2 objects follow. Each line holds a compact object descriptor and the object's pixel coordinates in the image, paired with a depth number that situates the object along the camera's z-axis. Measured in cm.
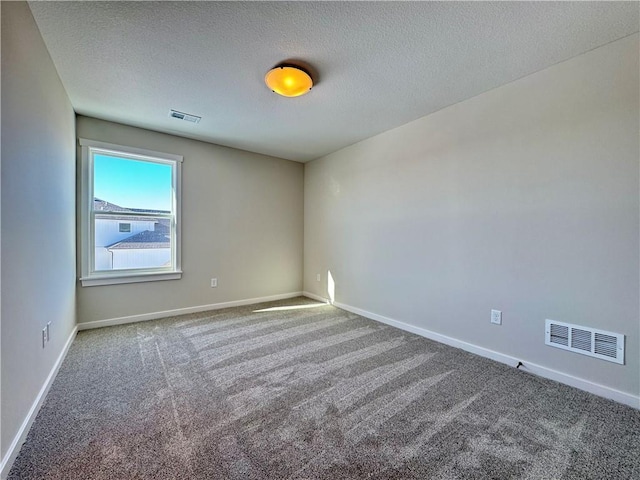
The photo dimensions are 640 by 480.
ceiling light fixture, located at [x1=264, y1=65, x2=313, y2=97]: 209
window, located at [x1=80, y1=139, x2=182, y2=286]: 312
